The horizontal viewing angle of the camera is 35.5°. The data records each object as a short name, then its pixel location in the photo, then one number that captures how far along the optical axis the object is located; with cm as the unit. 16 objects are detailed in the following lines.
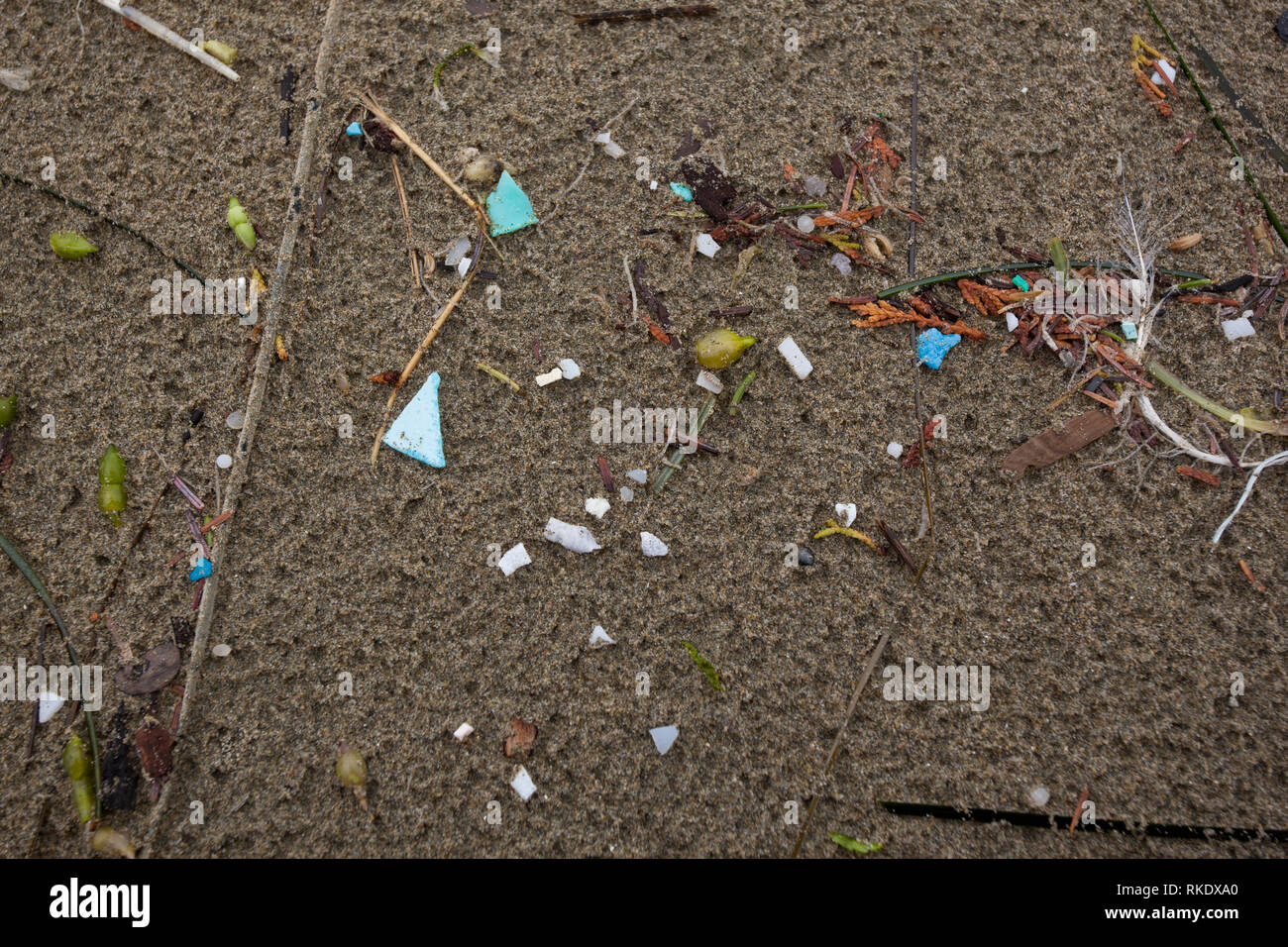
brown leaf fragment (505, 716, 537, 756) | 48
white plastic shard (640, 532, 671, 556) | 49
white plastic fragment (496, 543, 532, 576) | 49
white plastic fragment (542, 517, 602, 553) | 50
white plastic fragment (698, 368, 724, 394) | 51
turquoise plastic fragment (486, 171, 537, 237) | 52
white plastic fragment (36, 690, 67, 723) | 49
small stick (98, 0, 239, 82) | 53
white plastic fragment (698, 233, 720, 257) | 51
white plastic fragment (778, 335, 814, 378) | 51
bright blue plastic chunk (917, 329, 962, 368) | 51
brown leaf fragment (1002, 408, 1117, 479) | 50
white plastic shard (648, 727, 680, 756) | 48
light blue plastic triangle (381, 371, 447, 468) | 50
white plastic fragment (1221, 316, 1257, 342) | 51
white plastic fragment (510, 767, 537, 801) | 48
